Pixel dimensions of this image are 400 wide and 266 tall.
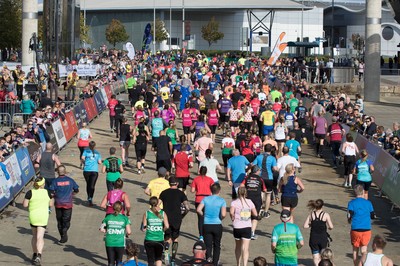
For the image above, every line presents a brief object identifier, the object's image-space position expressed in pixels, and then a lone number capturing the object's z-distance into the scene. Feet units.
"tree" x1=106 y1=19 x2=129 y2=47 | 336.29
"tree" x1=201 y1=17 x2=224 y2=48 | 349.00
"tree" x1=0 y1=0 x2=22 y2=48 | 229.04
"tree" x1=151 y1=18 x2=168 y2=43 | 331.16
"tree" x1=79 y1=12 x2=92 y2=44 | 293.92
